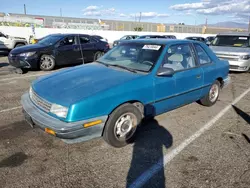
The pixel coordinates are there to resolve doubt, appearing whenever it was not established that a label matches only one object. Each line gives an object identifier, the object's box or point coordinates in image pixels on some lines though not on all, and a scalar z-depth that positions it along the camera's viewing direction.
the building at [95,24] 23.66
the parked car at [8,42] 13.08
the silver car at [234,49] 8.79
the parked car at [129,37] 21.03
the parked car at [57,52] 8.20
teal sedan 2.81
